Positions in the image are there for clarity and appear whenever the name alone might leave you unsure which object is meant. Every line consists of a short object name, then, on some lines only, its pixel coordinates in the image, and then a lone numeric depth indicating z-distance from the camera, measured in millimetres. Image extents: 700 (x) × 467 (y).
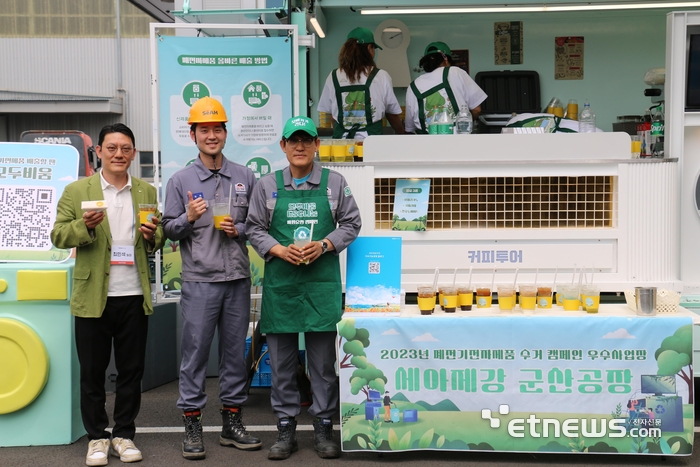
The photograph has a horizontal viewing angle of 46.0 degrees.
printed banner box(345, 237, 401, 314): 4375
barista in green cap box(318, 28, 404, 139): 6512
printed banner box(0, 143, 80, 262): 4719
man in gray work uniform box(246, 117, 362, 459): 4281
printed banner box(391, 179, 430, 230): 4836
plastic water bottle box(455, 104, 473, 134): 5633
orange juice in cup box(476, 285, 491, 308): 4441
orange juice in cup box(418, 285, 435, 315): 4281
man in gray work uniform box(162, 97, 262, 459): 4324
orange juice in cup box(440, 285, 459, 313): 4320
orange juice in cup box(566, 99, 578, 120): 7098
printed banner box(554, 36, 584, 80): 7793
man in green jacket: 4215
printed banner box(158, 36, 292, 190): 5633
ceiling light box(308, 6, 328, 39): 6753
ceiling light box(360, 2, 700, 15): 6871
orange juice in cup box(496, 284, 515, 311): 4324
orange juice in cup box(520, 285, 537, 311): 4324
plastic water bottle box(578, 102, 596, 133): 5609
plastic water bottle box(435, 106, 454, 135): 4941
